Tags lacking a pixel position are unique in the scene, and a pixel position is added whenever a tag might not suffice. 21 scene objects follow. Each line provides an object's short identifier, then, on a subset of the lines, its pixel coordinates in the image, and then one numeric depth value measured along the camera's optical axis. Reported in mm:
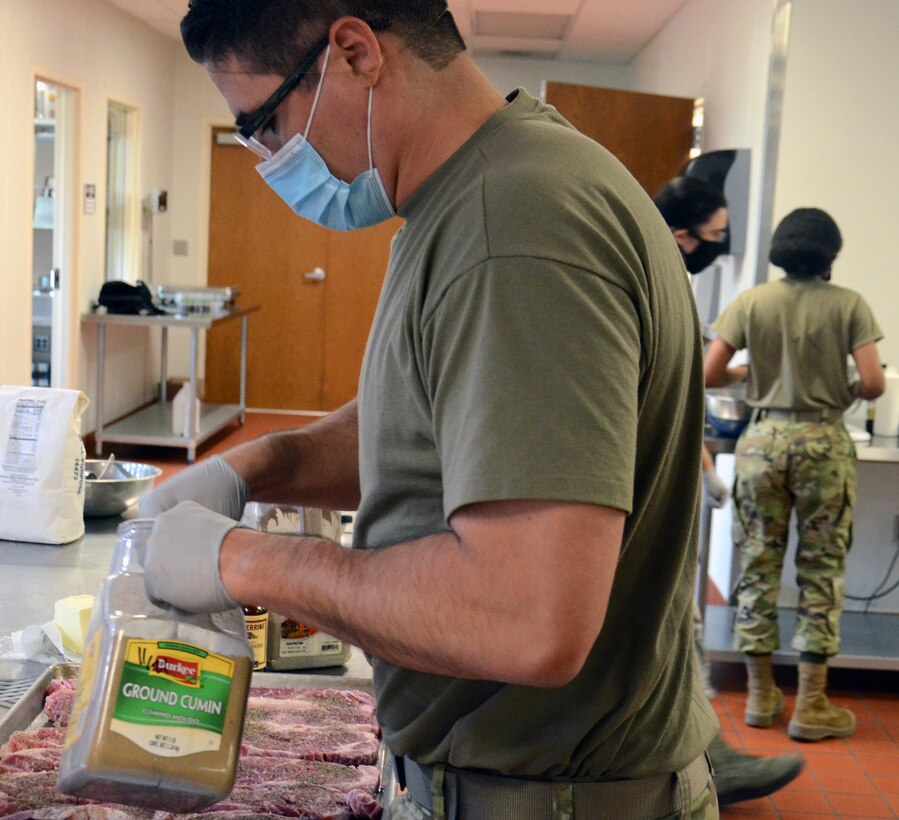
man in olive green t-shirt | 802
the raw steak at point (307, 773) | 1388
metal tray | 1416
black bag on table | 6957
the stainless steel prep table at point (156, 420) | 6777
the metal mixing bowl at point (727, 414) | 3814
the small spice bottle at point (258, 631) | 1608
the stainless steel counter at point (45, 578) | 1749
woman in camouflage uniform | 3531
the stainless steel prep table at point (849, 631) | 3766
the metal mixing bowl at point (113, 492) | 2430
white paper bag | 2207
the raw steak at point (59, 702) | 1495
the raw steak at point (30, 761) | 1346
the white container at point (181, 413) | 6949
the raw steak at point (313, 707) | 1550
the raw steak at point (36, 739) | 1391
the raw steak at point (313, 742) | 1459
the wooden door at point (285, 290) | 8859
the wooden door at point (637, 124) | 5715
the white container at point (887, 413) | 3928
